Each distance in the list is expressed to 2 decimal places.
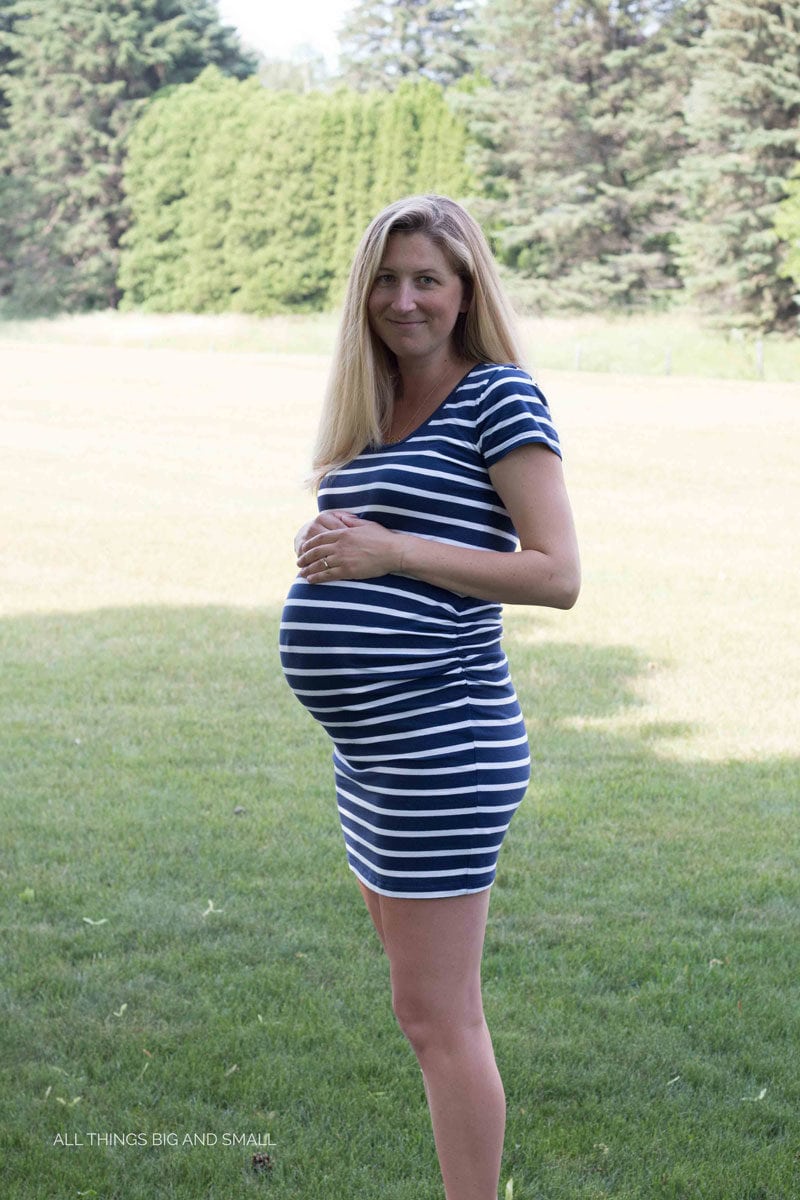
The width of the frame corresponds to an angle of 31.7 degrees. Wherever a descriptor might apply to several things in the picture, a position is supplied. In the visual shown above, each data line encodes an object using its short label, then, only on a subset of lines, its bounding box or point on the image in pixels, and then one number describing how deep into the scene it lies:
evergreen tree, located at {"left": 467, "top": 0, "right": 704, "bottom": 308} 34.66
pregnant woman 2.13
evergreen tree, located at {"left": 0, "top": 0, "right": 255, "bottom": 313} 41.84
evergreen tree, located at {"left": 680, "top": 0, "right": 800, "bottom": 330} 31.00
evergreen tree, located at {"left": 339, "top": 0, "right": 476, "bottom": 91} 47.00
